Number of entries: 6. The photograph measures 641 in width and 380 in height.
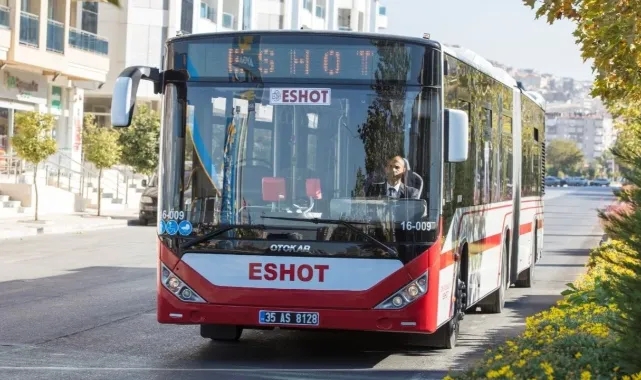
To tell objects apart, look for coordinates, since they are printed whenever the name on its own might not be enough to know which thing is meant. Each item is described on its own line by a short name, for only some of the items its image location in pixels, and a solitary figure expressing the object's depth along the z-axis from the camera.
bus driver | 11.15
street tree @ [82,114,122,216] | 45.25
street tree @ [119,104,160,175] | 50.91
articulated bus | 11.11
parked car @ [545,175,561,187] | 198.62
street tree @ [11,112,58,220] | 39.50
